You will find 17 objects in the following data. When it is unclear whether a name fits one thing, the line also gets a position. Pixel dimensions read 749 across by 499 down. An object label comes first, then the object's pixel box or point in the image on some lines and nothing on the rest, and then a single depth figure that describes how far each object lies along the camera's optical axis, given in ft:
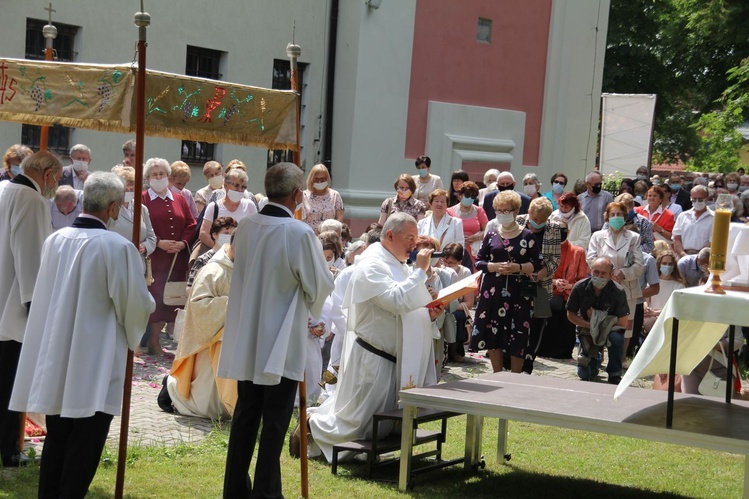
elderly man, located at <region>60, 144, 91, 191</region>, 69.68
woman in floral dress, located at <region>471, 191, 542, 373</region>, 61.54
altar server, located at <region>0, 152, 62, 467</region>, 39.16
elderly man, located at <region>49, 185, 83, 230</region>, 48.56
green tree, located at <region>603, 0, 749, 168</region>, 197.09
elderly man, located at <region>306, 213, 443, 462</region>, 43.27
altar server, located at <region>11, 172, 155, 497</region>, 33.36
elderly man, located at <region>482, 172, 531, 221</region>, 80.53
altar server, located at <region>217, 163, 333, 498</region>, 36.43
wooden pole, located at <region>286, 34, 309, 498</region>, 39.16
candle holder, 34.89
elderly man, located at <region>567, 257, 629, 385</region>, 63.35
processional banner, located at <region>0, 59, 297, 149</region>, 35.28
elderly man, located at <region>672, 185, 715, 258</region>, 83.36
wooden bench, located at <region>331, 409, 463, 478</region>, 42.17
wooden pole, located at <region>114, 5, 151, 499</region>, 35.04
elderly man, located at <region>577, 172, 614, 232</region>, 89.25
